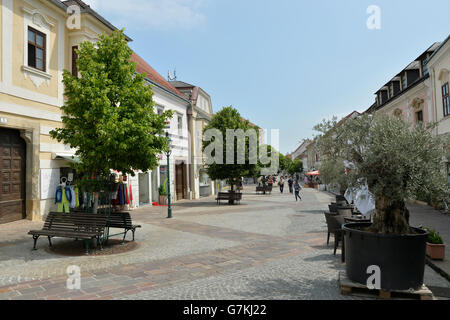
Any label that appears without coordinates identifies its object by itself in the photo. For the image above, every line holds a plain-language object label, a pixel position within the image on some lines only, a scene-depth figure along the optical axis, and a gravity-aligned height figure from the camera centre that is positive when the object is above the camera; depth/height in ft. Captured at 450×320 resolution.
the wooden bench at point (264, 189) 107.04 -4.86
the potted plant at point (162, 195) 69.62 -3.99
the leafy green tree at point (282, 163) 269.44 +9.37
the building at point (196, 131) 87.86 +12.62
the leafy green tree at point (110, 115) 24.91 +5.11
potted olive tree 13.99 -0.72
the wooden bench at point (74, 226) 23.86 -3.66
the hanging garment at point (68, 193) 41.41 -1.85
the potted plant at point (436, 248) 21.65 -5.24
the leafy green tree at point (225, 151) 69.82 +5.47
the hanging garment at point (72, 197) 41.94 -2.41
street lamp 46.53 -5.30
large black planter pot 13.98 -3.82
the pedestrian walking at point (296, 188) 75.56 -3.37
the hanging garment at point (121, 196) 55.11 -3.20
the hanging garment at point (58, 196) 40.57 -2.15
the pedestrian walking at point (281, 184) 114.80 -3.56
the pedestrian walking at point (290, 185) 110.54 -3.83
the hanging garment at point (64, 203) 41.06 -3.15
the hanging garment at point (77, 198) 43.83 -2.69
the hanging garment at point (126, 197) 56.08 -3.50
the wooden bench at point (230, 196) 68.26 -4.46
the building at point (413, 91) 64.34 +18.00
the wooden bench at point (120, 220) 27.68 -3.71
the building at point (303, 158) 310.29 +16.13
